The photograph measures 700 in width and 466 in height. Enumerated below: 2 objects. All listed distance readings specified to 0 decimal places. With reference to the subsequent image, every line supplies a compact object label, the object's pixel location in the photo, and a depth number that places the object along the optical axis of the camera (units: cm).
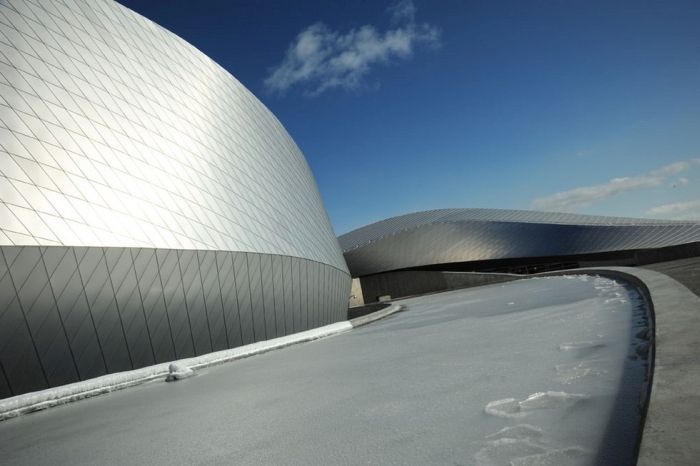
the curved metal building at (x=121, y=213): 996
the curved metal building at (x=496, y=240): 5219
